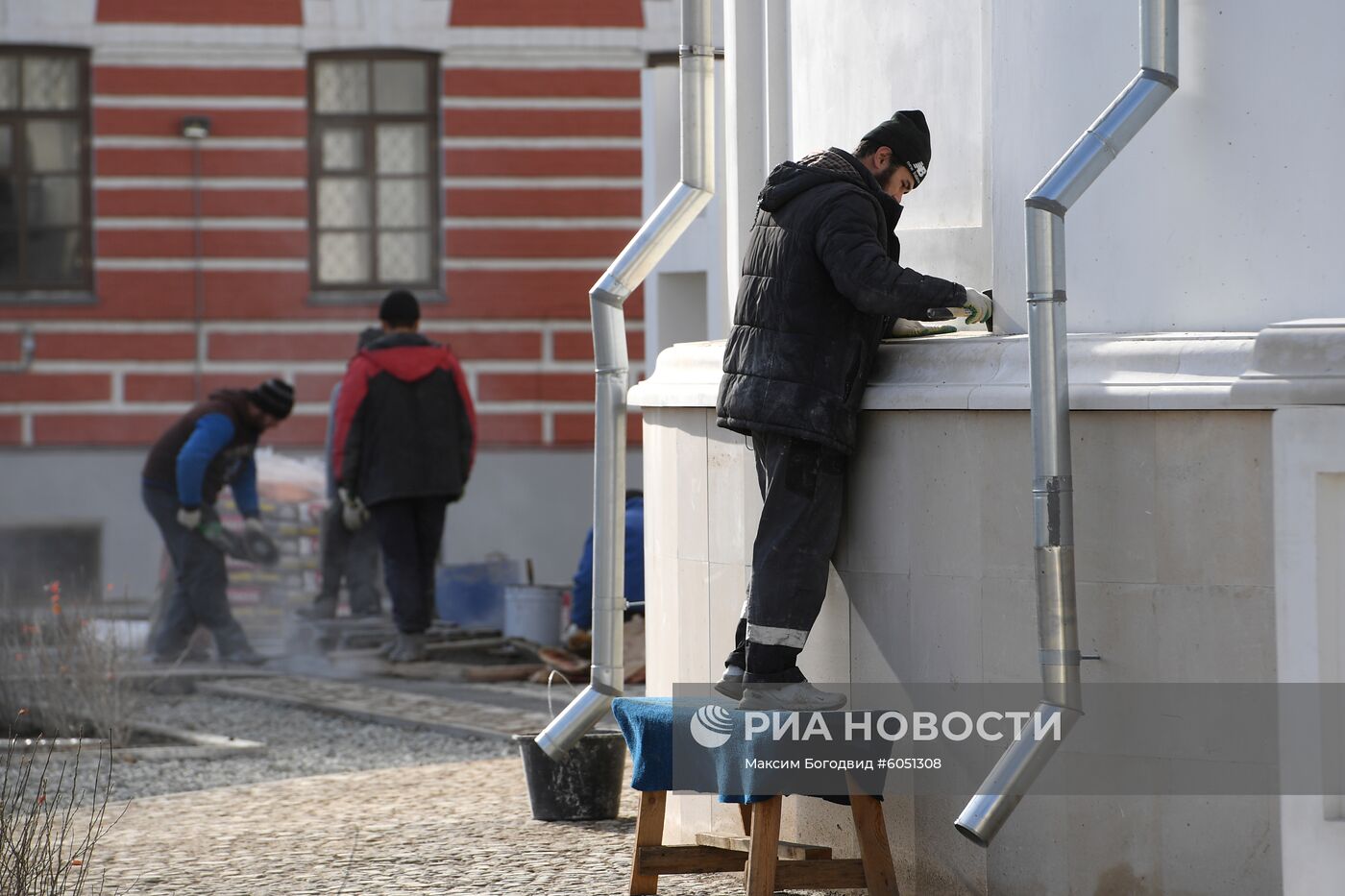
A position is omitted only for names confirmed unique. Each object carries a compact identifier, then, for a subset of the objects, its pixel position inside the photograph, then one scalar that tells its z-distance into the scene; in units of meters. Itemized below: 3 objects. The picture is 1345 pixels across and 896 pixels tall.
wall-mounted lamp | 36.78
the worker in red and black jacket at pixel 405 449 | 24.58
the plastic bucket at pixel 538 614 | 26.05
